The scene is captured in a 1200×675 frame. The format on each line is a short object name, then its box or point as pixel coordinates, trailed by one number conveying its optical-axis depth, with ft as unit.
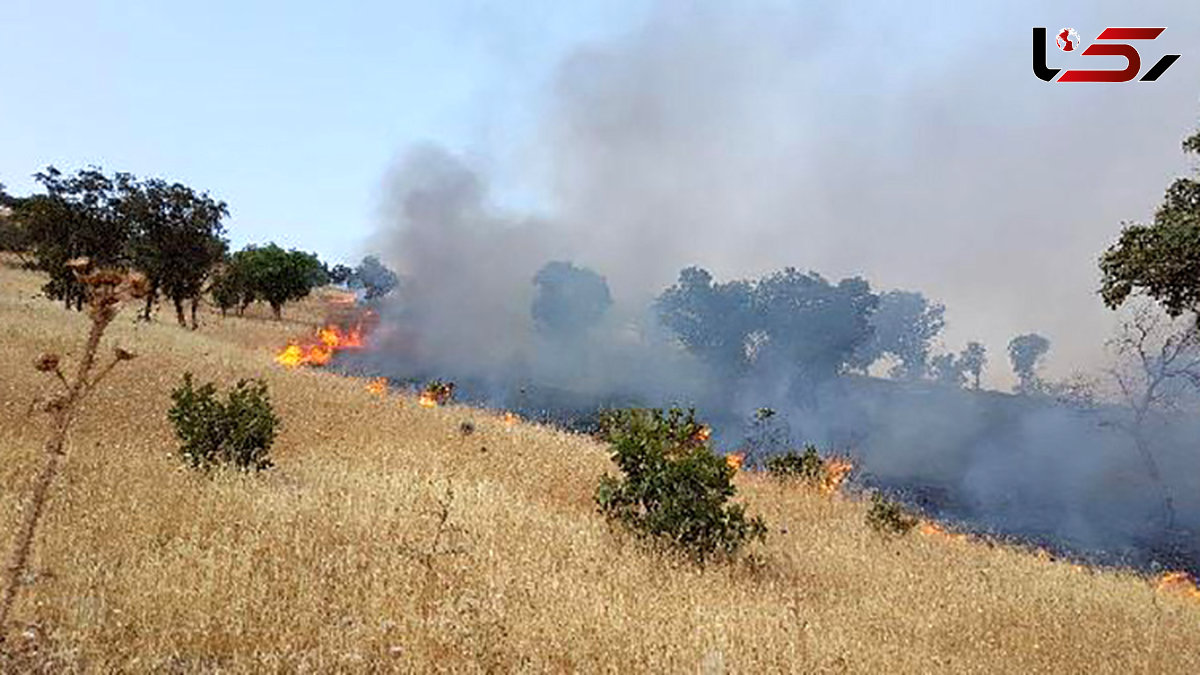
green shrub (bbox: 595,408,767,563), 33.40
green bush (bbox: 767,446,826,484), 59.62
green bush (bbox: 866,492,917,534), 46.08
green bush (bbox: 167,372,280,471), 35.04
